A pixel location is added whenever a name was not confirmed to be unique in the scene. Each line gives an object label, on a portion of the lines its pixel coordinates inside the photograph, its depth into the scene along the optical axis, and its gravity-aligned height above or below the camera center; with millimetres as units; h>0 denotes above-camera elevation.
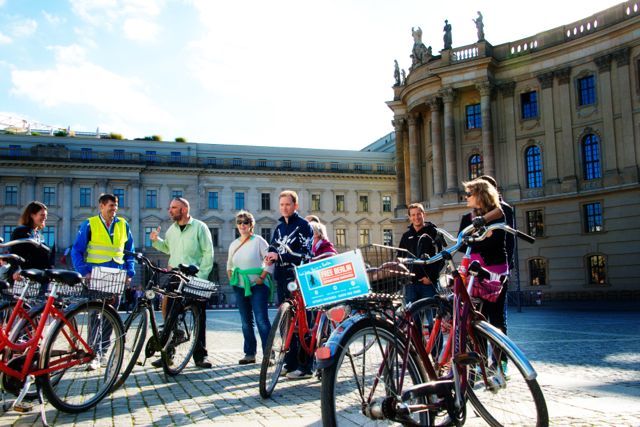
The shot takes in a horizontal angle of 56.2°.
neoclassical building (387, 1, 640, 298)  34344 +6815
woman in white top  8633 -382
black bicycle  7004 -765
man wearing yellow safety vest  8023 +206
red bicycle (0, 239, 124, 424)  5246 -788
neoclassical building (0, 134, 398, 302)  61938 +8017
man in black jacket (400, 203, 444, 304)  8273 +17
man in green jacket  8898 +192
